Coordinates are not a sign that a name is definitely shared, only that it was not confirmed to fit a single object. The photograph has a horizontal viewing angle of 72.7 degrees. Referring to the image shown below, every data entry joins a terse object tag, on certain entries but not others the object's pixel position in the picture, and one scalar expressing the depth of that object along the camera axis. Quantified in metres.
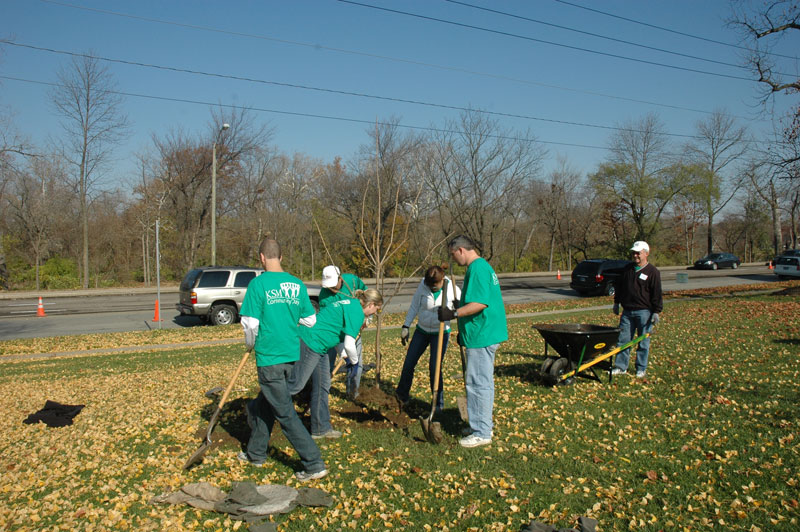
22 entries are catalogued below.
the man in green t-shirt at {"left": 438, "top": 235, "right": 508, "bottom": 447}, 5.29
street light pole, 26.59
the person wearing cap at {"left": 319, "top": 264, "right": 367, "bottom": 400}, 5.93
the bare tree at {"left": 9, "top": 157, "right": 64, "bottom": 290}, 31.27
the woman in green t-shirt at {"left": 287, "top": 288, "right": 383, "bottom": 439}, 5.59
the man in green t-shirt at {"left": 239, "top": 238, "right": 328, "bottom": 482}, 4.78
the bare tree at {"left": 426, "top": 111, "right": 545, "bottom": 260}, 38.31
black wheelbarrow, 7.26
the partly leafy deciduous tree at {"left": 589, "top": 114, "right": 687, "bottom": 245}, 47.16
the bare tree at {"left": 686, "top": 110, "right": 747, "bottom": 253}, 51.84
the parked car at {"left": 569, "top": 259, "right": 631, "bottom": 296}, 23.97
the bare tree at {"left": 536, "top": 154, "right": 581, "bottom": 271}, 47.44
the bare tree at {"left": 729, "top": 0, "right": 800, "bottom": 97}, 19.64
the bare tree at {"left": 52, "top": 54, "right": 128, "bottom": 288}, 31.17
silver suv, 17.25
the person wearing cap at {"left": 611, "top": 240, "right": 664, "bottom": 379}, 7.95
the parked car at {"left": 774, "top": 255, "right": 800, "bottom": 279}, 31.52
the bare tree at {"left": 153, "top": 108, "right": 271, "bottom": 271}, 35.91
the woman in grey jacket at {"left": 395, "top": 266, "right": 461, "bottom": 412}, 6.54
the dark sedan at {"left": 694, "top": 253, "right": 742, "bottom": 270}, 46.16
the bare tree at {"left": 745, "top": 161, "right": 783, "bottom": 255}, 58.00
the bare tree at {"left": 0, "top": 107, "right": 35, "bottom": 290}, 22.62
